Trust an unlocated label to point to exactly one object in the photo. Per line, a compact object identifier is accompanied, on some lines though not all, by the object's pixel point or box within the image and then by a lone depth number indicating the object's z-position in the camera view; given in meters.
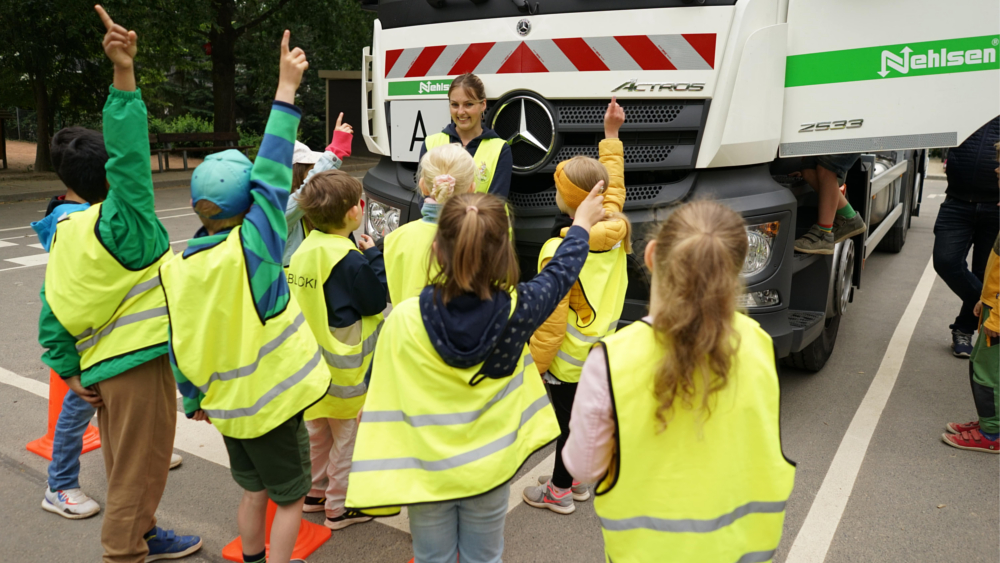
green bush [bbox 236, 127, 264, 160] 21.80
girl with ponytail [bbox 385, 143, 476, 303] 2.70
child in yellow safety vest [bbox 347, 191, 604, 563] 2.00
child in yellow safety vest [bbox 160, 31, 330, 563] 2.33
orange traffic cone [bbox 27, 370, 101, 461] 3.67
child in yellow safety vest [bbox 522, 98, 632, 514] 2.92
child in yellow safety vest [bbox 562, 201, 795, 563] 1.60
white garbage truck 3.44
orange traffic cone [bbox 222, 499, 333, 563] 3.04
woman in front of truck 3.74
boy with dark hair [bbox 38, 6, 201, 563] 2.54
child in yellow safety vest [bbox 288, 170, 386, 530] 2.90
